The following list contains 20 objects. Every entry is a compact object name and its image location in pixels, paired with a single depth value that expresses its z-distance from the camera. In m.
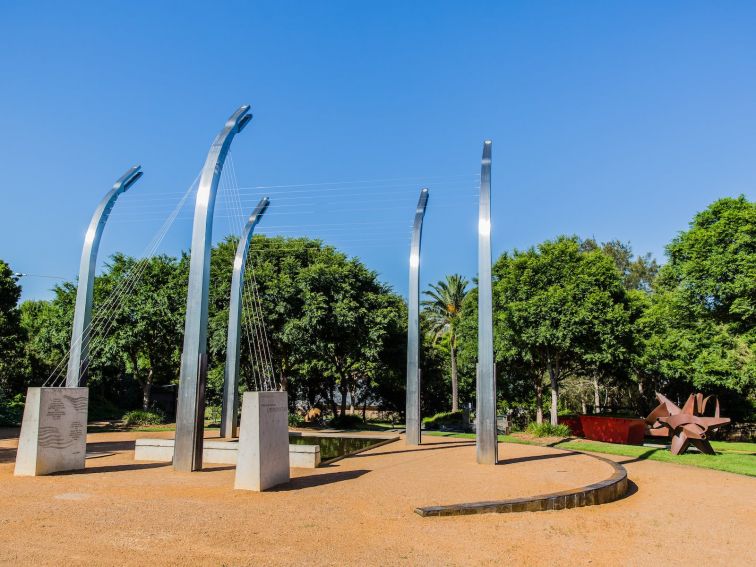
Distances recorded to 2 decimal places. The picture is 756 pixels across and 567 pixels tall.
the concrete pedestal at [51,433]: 12.47
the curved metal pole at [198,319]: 13.27
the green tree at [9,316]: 31.17
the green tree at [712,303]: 25.44
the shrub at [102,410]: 40.54
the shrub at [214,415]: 36.33
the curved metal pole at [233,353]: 20.20
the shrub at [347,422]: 33.44
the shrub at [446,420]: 41.56
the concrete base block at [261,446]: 10.99
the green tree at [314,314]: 31.62
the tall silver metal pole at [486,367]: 15.32
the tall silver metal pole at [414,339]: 19.34
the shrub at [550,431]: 25.31
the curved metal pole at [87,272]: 17.77
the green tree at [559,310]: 31.12
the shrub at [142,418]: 30.73
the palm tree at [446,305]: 49.22
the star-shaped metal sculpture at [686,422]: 19.80
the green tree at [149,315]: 32.50
